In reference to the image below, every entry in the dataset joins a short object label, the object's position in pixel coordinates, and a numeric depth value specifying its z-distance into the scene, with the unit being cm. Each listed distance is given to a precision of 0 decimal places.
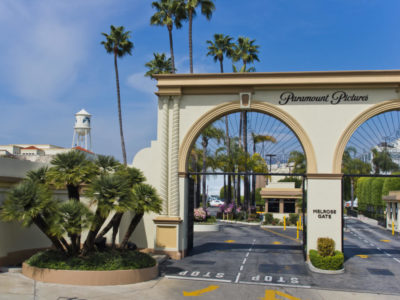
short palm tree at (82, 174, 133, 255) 1513
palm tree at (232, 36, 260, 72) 4953
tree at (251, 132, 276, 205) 2220
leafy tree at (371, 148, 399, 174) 2322
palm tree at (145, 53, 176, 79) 4866
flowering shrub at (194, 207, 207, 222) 3766
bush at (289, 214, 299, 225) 4256
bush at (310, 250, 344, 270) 1808
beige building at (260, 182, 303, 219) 4719
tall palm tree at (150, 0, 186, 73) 4141
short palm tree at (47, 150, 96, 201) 1598
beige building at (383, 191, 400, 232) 3792
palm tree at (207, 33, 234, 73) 4959
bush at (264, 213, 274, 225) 4375
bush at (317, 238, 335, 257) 1857
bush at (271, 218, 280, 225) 4320
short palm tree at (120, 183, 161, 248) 1623
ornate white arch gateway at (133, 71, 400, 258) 1984
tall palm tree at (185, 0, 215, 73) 4169
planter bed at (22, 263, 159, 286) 1481
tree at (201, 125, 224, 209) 5120
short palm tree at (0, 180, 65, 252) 1461
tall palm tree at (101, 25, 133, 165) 4300
